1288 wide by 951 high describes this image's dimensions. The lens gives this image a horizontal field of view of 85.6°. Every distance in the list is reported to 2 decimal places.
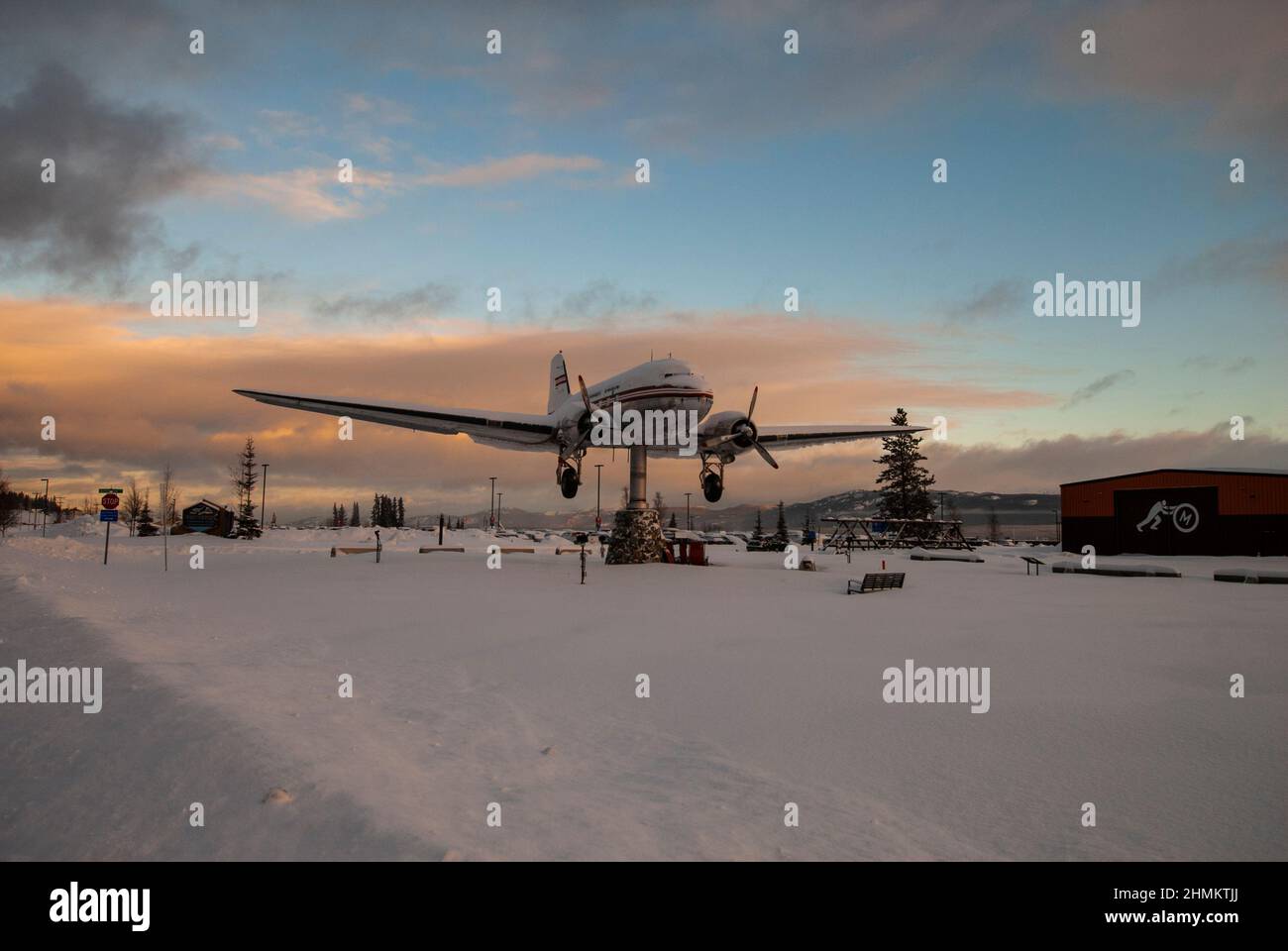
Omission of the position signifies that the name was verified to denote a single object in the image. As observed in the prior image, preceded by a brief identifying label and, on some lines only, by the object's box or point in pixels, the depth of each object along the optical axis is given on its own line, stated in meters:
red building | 44.06
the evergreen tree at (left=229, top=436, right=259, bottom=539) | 90.25
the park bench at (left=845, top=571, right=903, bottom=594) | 25.27
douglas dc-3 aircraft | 31.12
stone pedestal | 36.22
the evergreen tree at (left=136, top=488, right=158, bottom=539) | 74.69
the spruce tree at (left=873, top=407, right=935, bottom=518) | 77.00
